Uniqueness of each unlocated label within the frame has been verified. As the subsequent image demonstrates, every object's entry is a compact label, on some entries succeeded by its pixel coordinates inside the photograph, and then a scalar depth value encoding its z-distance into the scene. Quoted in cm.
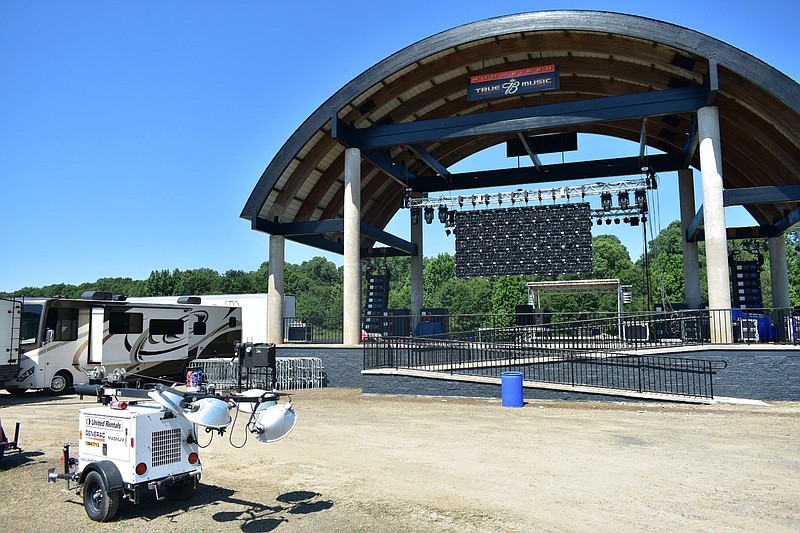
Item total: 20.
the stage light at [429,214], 2522
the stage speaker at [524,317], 2806
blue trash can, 1488
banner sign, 1938
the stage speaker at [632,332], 2117
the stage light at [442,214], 2501
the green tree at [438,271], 9125
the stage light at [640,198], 2220
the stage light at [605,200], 2278
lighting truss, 2214
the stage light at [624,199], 2234
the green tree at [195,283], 9175
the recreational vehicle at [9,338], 1619
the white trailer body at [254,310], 2942
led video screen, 2361
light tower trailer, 591
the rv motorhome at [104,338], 1759
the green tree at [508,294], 6391
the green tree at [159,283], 8988
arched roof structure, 1766
